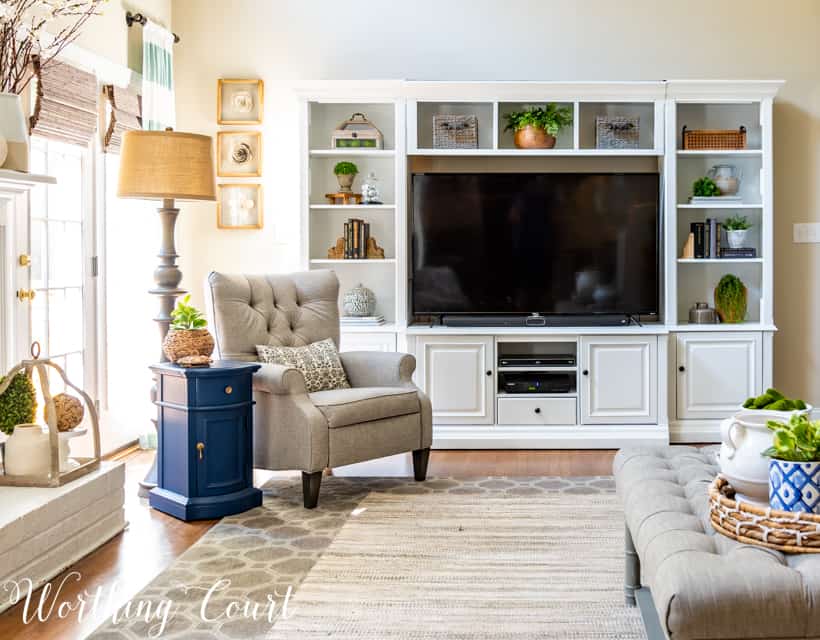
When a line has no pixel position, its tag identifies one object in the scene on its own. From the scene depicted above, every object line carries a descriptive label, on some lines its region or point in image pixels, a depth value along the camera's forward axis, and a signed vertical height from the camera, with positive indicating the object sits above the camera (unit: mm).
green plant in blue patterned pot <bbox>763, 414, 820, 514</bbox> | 1906 -342
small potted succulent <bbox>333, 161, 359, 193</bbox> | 5578 +766
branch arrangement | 3223 +1021
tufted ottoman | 1708 -534
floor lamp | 3918 +573
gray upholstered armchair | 3910 -409
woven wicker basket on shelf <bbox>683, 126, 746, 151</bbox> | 5453 +949
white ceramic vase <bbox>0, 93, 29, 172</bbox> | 3254 +595
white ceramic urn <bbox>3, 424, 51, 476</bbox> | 3160 -518
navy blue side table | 3746 -573
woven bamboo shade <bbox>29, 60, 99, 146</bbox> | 4105 +918
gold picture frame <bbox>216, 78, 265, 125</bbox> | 5875 +1263
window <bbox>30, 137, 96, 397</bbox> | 4371 +196
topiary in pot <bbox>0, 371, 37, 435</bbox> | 3201 -357
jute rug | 2646 -904
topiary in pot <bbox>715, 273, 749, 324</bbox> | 5480 +10
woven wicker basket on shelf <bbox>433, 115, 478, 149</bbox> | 5492 +998
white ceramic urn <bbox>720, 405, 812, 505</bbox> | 2023 -342
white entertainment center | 5285 -189
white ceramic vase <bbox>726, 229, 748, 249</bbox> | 5469 +370
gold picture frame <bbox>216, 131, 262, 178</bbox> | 5883 +930
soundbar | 5504 -121
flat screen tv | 5473 +339
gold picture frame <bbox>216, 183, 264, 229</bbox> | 5898 +583
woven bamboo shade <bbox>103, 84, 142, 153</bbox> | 4855 +999
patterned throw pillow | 4262 -284
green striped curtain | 5211 +1279
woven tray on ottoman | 1872 -467
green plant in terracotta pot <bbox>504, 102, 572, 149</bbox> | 5430 +1021
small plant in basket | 3904 -153
